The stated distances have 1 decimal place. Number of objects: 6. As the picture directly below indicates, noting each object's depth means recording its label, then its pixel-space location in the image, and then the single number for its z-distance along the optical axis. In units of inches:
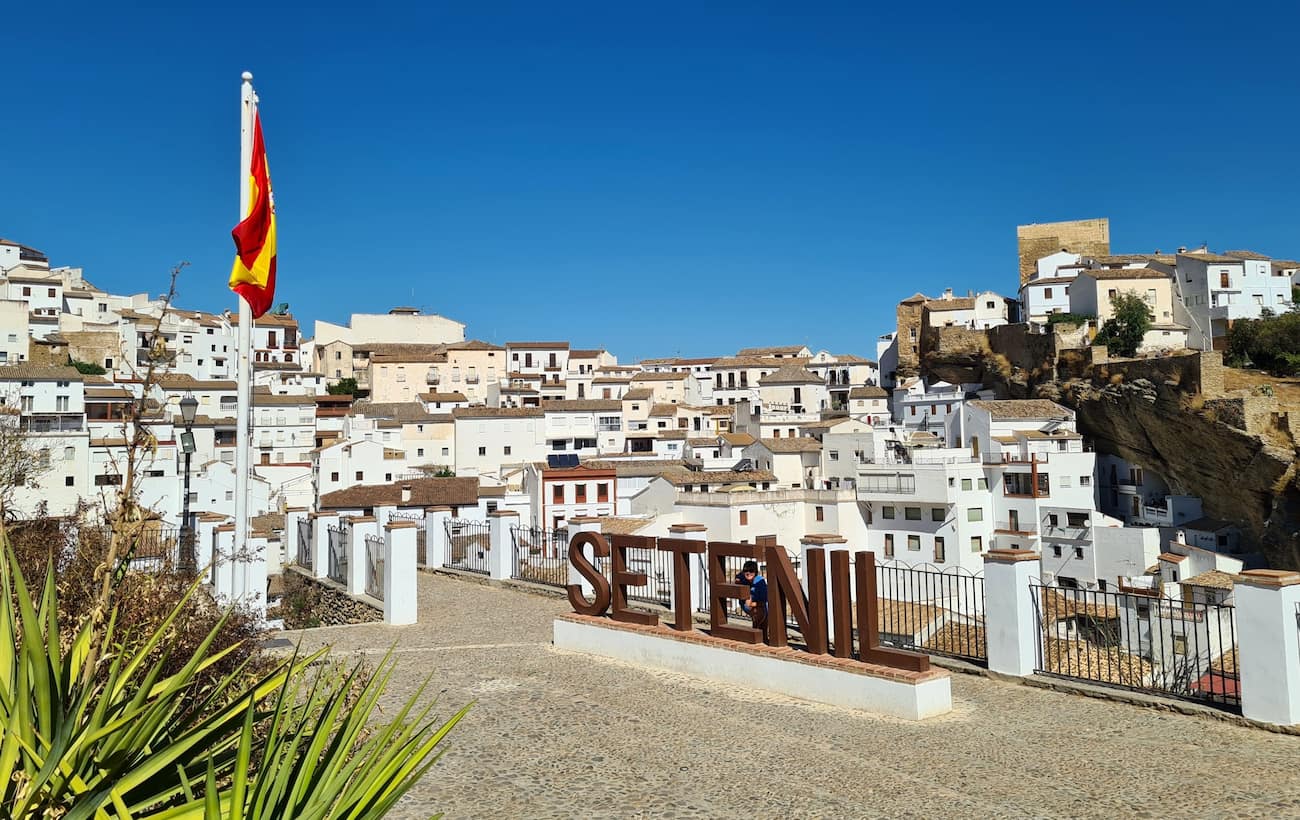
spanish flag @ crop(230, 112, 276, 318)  444.5
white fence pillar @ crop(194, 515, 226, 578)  615.5
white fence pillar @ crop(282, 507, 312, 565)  908.0
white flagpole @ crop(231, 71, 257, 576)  435.8
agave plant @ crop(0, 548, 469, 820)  125.6
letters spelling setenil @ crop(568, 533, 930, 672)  362.9
